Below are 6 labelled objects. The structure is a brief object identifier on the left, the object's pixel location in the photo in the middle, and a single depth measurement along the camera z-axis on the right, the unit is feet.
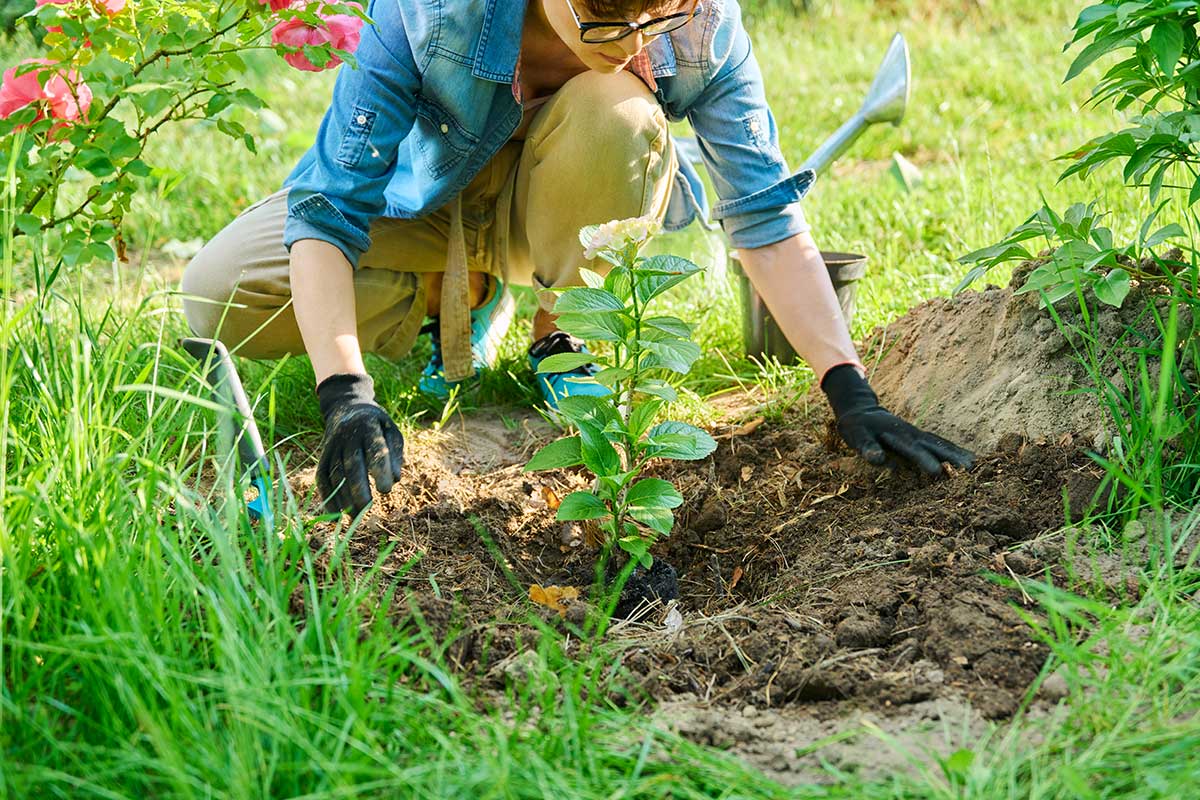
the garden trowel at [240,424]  12.28
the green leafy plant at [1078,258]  12.72
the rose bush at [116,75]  12.59
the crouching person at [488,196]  13.15
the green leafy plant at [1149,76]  12.39
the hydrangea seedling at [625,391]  12.37
